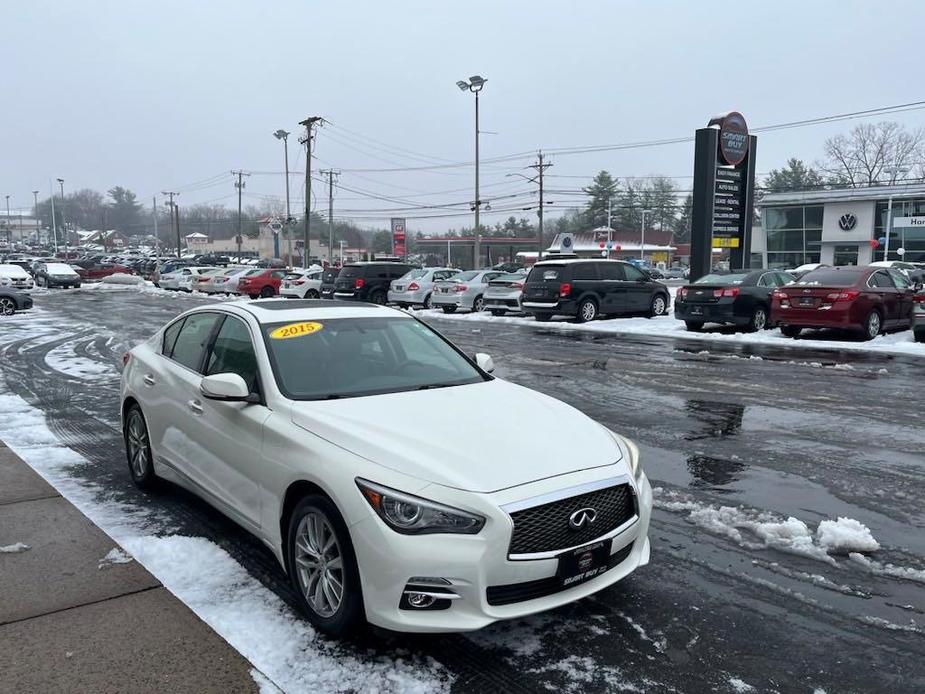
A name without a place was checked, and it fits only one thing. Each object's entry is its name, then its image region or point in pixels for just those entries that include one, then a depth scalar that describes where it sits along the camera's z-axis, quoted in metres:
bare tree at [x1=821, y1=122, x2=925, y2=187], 83.06
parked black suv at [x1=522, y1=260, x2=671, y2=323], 21.08
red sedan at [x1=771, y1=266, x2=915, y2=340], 15.70
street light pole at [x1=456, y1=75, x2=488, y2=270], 38.78
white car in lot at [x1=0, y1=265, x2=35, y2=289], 31.08
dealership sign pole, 23.48
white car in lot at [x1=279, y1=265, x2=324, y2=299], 31.72
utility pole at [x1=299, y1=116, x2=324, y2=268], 47.59
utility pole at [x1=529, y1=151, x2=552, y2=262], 76.88
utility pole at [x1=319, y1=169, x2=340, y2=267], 62.16
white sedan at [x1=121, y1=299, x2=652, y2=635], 3.21
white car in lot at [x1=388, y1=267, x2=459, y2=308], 27.31
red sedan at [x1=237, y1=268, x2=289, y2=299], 34.53
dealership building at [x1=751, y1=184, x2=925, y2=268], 54.26
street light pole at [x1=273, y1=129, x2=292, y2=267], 57.75
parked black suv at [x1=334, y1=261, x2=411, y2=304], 28.53
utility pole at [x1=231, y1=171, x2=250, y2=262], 91.81
